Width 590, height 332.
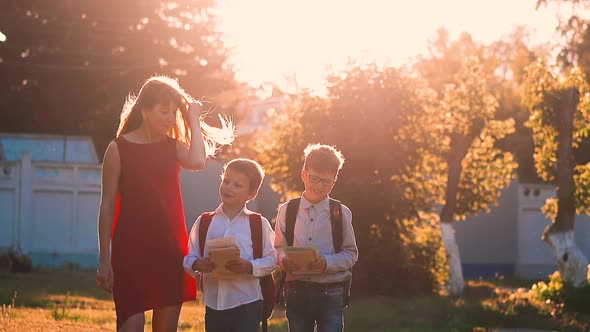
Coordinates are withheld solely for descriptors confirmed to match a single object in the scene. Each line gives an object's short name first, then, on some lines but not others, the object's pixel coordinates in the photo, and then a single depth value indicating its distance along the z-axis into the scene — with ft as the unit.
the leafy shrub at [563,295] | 50.24
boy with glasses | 21.38
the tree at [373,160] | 55.67
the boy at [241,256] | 19.61
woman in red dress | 19.31
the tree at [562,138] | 55.21
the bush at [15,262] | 68.33
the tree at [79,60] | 101.45
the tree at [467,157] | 62.90
